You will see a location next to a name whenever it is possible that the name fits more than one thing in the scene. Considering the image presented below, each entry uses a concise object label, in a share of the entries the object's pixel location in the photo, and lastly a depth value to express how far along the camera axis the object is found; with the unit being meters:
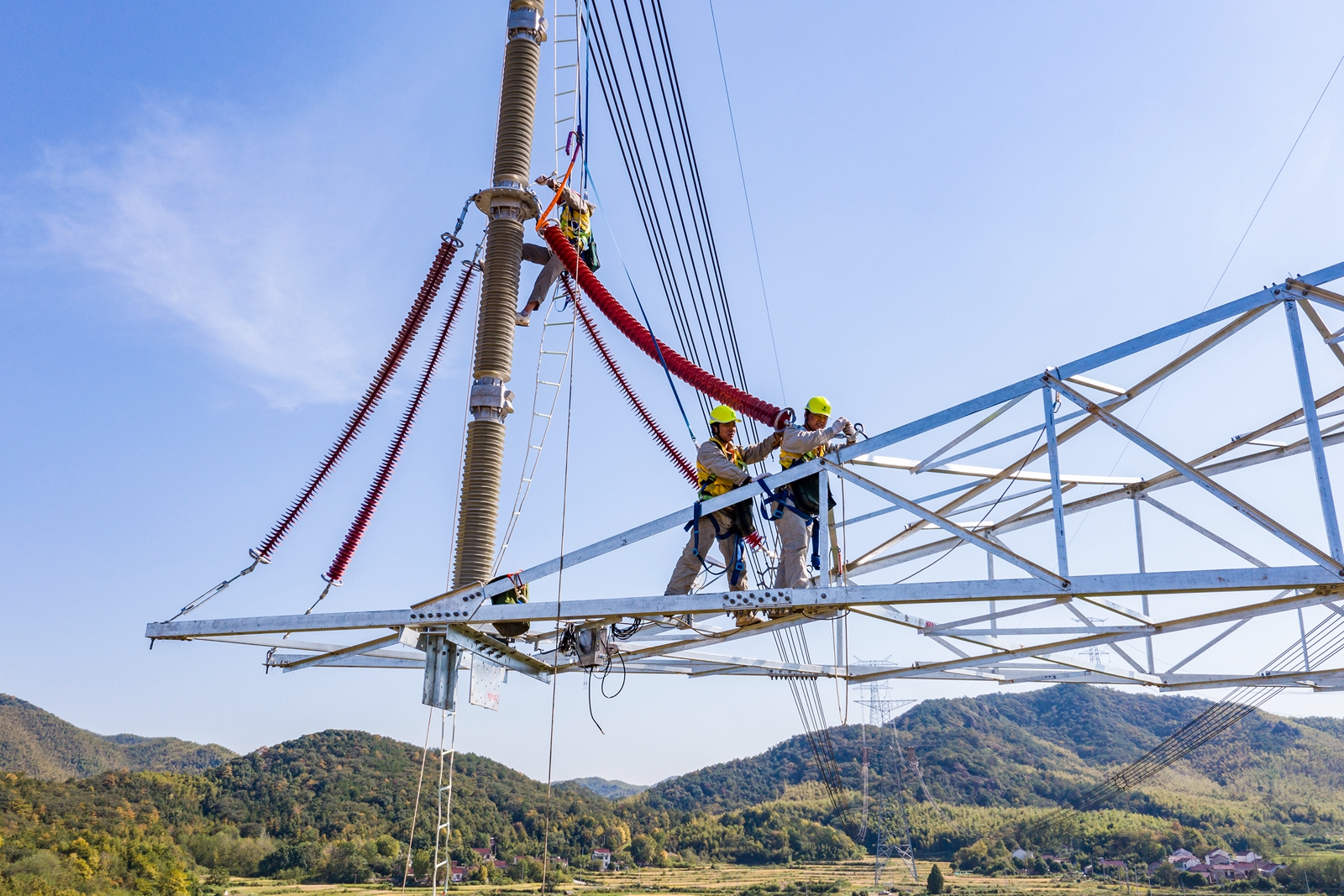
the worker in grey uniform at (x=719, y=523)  11.27
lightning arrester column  11.41
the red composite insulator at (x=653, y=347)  12.44
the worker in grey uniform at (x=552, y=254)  13.33
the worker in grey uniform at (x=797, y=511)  10.66
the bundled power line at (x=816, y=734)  16.53
